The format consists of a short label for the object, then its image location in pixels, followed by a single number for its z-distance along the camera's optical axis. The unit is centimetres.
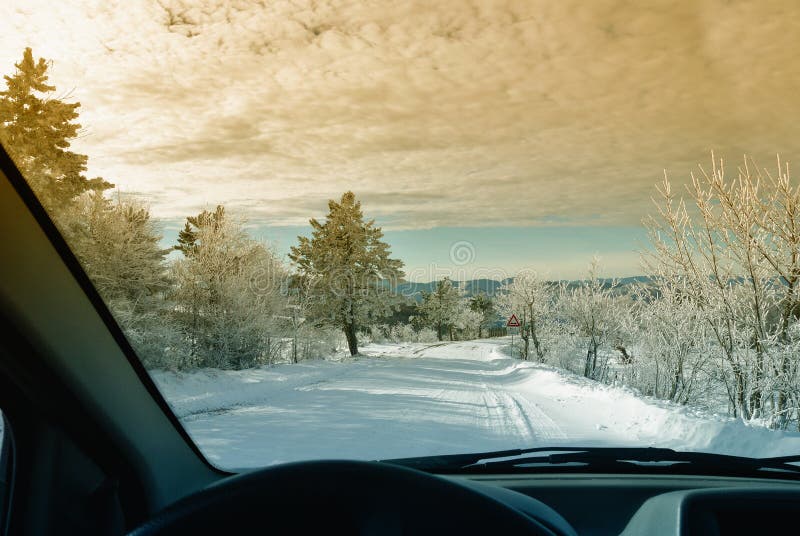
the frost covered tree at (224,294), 1571
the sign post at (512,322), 2991
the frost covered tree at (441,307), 7719
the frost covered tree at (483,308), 8919
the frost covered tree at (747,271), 1023
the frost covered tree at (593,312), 2883
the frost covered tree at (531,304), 3796
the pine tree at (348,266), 3084
